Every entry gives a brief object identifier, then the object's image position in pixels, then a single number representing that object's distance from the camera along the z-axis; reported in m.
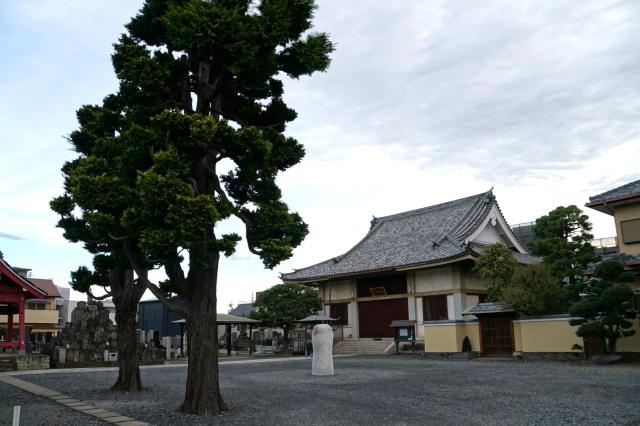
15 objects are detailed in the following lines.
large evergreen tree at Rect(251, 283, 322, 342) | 34.66
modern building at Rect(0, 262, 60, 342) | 48.31
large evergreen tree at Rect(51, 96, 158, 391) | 10.20
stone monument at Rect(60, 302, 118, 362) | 23.95
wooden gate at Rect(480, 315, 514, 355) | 23.48
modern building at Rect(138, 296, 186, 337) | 38.66
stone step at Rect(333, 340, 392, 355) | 31.17
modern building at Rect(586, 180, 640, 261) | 20.69
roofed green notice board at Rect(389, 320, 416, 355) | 28.42
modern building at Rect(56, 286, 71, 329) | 60.53
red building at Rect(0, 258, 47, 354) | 21.20
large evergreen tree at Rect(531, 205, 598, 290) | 21.75
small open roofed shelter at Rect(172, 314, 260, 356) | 29.25
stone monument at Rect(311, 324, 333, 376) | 16.64
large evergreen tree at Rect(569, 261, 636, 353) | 17.66
